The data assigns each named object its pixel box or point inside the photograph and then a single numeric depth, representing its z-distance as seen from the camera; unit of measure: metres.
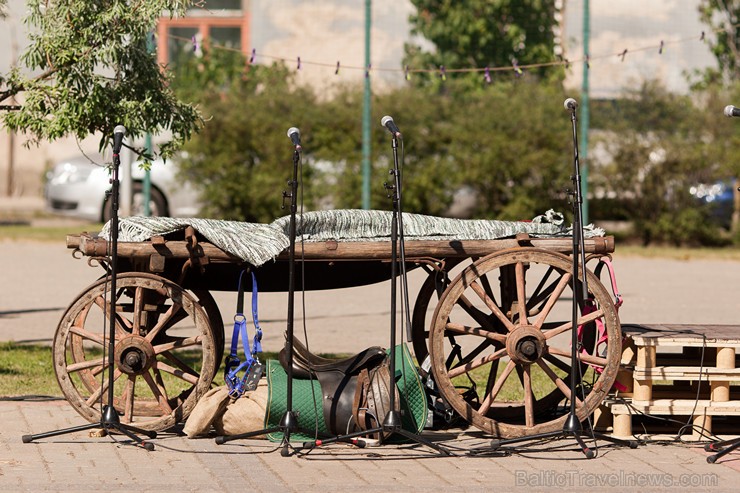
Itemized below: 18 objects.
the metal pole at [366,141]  42.37
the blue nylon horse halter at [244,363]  14.73
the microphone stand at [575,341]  13.71
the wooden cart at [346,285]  14.45
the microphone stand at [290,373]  13.68
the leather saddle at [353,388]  14.39
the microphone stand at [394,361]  13.72
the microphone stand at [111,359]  13.80
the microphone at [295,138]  13.76
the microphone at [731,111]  13.84
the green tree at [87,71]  17.89
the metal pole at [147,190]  42.31
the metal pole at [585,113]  42.75
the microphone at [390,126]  13.72
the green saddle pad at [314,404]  14.43
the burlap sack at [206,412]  14.52
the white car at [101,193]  44.31
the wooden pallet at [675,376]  14.64
